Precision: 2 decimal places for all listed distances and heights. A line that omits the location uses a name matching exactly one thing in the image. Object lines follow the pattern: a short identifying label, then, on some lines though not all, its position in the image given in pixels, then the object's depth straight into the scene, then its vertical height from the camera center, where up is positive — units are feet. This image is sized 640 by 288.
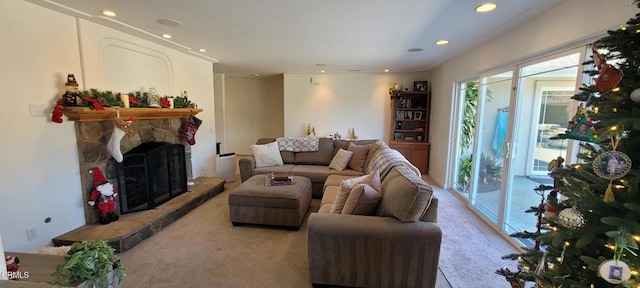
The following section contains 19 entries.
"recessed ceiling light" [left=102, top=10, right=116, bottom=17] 8.27 +3.29
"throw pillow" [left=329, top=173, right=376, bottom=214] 7.41 -2.24
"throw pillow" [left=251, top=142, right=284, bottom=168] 14.49 -2.16
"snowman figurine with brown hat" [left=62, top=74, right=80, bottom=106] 8.16 +0.71
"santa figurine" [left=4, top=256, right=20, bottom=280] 4.03 -2.43
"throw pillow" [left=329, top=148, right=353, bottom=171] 14.25 -2.33
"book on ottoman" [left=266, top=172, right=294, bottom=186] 10.92 -2.64
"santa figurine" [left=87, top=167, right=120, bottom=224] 9.11 -2.84
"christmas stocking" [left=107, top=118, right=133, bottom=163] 9.48 -0.87
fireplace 10.27 -2.55
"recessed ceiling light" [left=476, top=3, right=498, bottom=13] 7.33 +3.18
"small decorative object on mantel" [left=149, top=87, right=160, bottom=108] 11.42 +0.76
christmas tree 3.20 -0.94
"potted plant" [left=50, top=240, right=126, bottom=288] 3.73 -2.19
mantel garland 8.11 +0.57
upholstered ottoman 10.14 -3.45
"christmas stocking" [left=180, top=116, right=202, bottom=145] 13.85 -0.68
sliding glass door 8.06 -0.53
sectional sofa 6.22 -2.92
